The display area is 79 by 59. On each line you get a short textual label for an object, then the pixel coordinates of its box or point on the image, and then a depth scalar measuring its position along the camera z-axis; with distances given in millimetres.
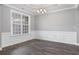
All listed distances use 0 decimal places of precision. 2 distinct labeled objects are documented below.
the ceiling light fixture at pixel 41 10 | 2596
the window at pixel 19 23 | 2589
